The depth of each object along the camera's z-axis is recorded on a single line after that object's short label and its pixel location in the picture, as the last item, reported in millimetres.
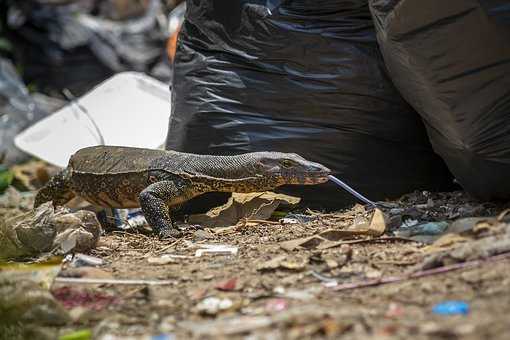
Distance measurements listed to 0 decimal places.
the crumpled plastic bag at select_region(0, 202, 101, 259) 6754
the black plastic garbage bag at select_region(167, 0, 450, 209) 7574
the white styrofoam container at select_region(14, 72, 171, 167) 9477
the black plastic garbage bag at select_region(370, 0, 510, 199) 6141
